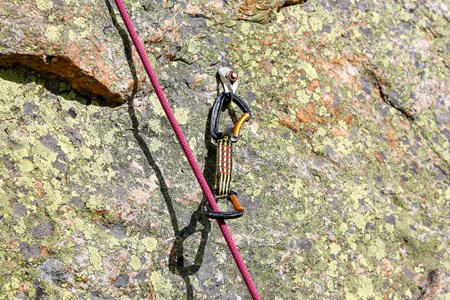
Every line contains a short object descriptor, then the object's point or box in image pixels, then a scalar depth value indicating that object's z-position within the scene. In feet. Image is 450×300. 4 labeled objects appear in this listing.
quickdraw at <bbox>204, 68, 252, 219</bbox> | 9.95
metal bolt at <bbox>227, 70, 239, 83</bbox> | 10.90
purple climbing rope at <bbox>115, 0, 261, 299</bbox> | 9.37
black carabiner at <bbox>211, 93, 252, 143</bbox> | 10.53
